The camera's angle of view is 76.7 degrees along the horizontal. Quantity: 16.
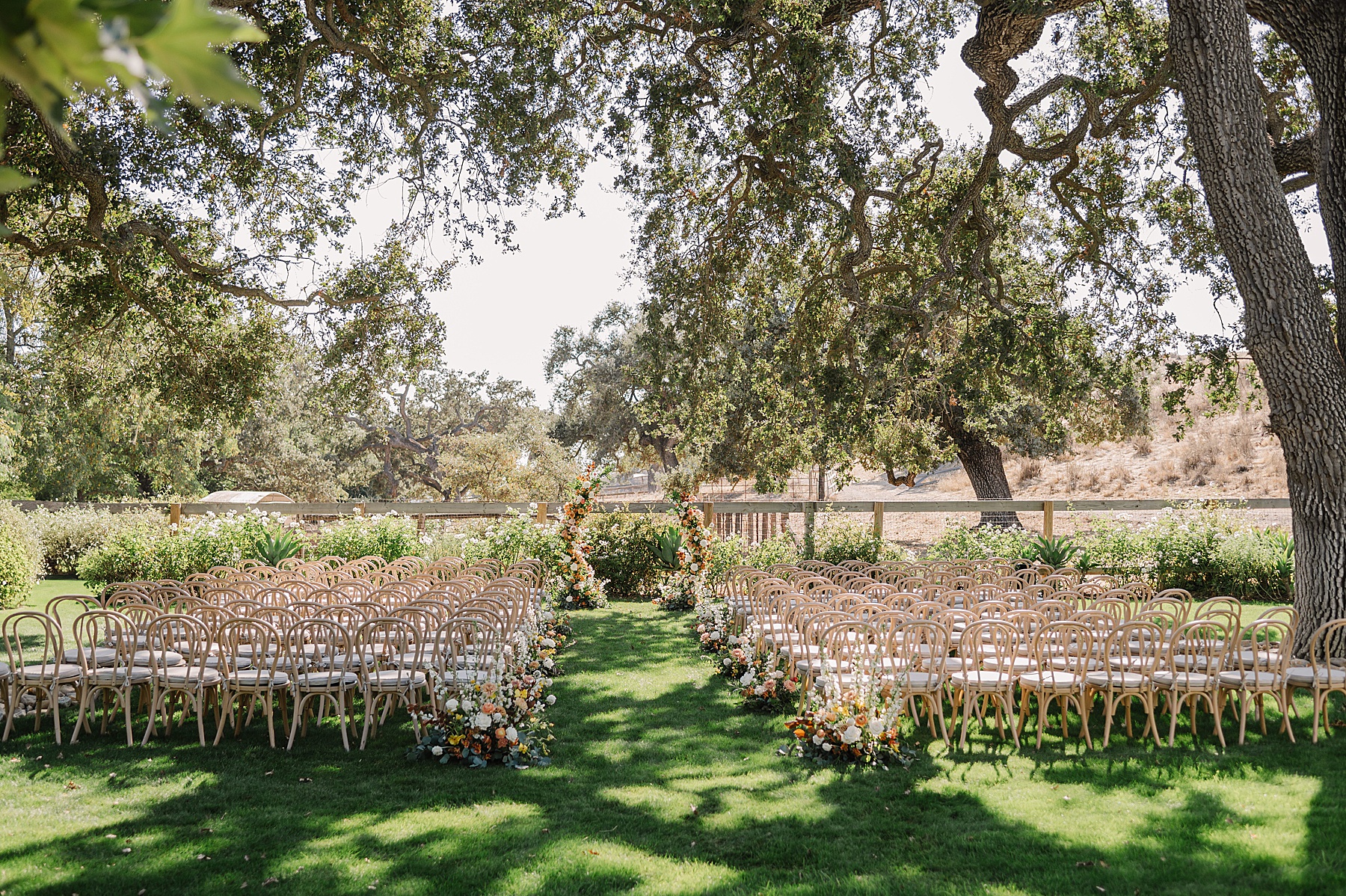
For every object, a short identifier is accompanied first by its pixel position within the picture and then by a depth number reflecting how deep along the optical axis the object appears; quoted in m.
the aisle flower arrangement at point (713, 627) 9.59
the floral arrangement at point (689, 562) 13.35
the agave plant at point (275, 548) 12.31
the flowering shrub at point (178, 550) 12.56
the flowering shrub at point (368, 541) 13.02
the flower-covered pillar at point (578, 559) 13.48
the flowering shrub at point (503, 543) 13.22
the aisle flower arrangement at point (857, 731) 5.84
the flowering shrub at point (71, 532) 15.26
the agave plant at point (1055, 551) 13.02
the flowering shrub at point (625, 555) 14.67
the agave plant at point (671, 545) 13.98
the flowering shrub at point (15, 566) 11.94
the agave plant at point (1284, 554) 12.73
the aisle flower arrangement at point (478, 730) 5.84
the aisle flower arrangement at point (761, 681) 7.26
